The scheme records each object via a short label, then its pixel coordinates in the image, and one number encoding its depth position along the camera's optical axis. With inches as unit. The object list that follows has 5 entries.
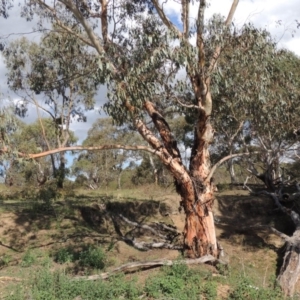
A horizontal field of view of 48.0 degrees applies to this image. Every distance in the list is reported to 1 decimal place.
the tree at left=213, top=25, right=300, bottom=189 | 300.7
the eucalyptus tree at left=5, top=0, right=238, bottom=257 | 260.9
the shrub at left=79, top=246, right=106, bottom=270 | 288.7
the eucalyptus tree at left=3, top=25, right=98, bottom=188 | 357.0
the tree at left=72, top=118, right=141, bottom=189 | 974.5
